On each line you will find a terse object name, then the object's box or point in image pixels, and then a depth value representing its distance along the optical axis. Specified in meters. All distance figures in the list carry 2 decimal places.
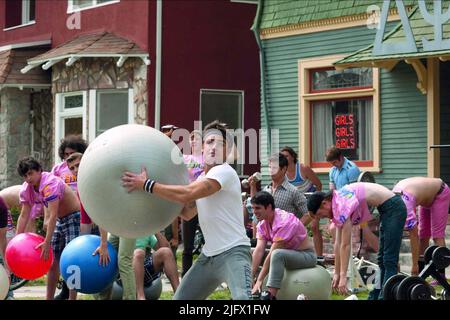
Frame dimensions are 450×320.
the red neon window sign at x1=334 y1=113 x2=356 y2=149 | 18.45
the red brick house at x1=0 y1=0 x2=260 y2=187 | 21.48
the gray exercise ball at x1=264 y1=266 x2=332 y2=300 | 10.52
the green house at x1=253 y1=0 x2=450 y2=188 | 16.55
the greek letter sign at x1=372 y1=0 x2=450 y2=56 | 15.53
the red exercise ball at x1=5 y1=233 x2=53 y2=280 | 10.67
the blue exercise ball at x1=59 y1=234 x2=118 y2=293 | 10.02
